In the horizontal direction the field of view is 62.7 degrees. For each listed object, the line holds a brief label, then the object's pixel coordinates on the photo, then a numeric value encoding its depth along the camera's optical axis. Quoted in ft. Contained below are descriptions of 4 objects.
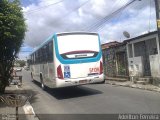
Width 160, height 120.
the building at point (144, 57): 28.49
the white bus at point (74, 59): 20.96
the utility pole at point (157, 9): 22.88
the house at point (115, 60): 36.48
